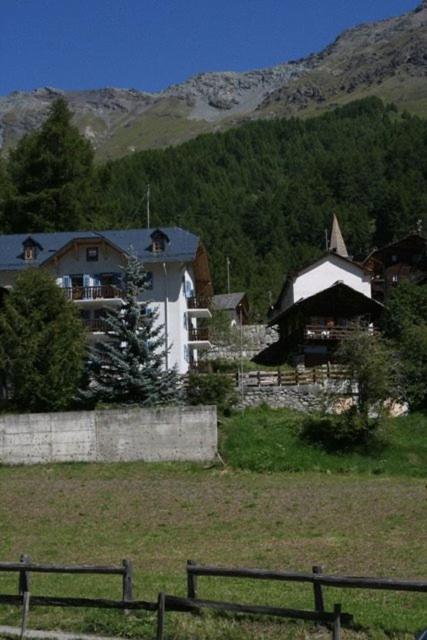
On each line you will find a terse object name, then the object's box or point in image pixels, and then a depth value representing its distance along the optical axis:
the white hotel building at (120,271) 52.81
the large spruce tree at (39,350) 42.50
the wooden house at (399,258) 83.44
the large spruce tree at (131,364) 43.28
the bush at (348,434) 39.59
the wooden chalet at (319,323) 55.75
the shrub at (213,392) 44.31
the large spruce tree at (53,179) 70.94
